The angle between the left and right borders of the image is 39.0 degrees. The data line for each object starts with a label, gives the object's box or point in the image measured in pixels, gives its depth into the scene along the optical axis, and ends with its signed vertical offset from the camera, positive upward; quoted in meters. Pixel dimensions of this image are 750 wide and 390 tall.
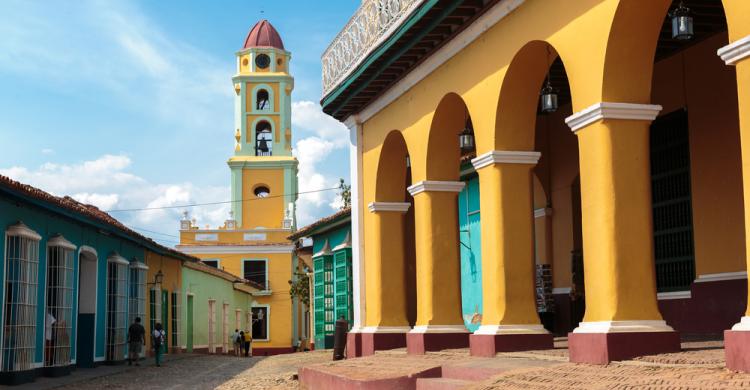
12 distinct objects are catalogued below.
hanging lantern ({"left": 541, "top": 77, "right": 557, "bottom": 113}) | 10.72 +2.15
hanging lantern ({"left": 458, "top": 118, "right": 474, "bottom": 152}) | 12.56 +2.07
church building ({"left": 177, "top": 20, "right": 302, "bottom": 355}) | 51.84 +5.86
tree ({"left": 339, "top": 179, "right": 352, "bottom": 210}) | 44.82 +5.22
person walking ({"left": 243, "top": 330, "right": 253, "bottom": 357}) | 41.11 -0.93
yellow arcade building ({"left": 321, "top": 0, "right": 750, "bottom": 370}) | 8.46 +1.56
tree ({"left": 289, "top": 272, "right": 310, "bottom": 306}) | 39.00 +1.04
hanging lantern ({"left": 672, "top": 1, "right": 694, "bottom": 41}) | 8.61 +2.32
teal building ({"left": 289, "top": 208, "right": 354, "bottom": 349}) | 24.20 +1.09
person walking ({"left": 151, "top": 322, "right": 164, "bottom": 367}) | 23.91 -0.49
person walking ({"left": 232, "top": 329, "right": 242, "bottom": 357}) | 41.94 -0.93
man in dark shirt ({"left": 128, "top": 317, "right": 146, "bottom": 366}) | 23.66 -0.42
